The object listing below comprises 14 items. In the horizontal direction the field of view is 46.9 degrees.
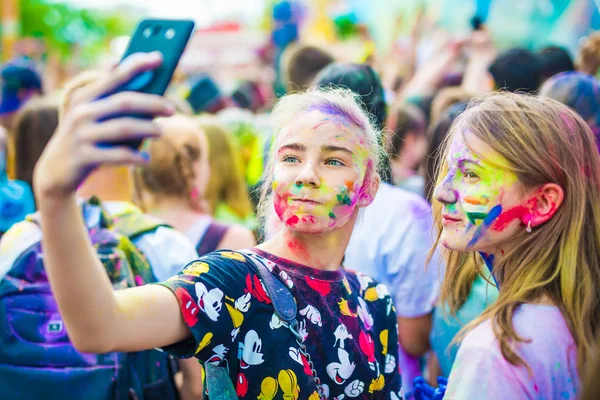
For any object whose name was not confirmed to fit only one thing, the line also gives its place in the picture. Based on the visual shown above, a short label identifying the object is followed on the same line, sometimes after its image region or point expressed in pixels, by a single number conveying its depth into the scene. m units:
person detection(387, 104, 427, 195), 4.59
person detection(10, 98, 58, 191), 3.48
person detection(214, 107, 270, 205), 5.23
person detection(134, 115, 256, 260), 3.26
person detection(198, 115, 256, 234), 4.02
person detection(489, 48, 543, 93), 4.40
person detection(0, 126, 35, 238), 3.36
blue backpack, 2.31
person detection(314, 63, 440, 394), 3.03
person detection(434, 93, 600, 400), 1.61
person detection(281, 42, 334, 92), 4.87
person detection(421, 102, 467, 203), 3.58
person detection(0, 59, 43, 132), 5.73
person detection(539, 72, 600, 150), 3.41
